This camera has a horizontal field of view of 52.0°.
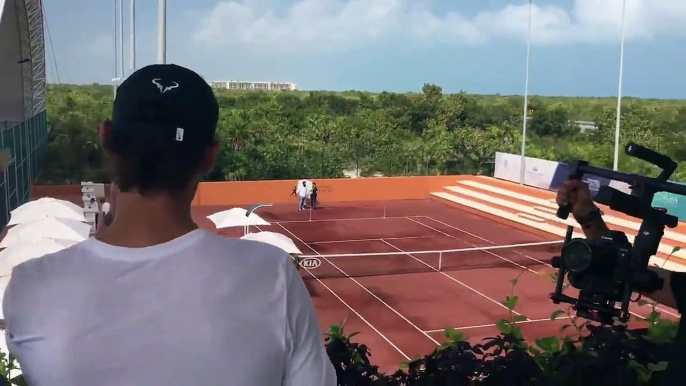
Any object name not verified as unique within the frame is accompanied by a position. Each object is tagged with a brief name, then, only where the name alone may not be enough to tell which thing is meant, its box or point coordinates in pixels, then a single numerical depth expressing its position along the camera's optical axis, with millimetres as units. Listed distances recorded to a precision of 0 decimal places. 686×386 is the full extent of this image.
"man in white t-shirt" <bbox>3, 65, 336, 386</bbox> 1156
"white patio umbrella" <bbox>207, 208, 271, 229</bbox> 15690
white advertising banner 26734
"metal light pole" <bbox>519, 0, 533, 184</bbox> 26462
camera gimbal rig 2324
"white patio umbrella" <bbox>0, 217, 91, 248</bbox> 10761
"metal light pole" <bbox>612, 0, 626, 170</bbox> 21984
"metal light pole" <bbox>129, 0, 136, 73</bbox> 18047
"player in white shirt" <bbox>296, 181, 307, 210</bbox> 24891
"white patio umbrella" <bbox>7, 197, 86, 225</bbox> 12075
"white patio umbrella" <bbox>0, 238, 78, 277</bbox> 9586
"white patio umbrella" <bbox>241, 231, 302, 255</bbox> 12768
